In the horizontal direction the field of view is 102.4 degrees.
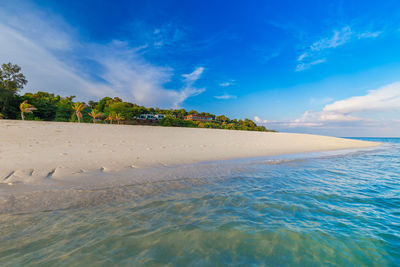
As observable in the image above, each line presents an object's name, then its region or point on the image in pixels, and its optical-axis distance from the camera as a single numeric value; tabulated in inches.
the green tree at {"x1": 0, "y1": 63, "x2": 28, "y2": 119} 1184.8
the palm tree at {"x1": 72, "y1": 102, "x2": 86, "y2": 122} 1293.1
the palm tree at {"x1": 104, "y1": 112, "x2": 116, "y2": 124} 1654.3
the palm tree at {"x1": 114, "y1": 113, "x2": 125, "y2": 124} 1709.0
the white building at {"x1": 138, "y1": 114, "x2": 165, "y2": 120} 2235.1
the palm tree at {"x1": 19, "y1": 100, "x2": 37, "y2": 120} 1082.1
